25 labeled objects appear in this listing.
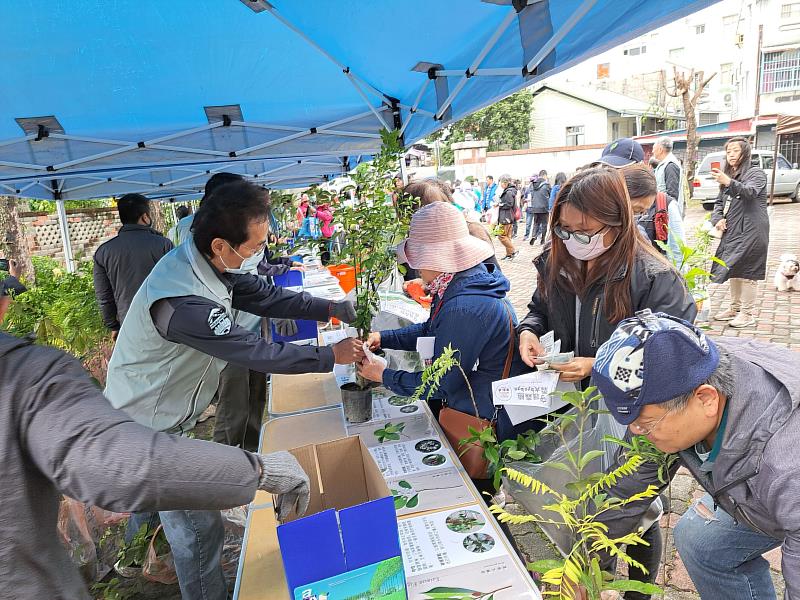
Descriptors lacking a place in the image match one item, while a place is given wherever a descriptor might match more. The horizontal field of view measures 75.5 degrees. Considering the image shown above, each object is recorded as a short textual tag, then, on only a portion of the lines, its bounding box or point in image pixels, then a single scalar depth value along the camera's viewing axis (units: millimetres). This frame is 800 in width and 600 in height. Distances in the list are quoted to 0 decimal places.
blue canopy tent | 1967
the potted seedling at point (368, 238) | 2061
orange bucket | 3138
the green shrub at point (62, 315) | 3462
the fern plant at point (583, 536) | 1004
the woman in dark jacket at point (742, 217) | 4539
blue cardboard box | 940
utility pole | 20630
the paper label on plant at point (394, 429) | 1934
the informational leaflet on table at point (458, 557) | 1167
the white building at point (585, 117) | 28047
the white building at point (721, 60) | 27500
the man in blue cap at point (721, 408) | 962
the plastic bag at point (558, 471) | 1569
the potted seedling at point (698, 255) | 1912
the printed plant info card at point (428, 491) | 1498
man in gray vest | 1749
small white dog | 6332
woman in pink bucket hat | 1816
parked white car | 14844
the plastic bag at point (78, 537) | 2170
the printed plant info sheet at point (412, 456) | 1703
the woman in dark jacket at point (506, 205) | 11750
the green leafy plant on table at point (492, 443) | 1553
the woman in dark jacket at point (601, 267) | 1725
